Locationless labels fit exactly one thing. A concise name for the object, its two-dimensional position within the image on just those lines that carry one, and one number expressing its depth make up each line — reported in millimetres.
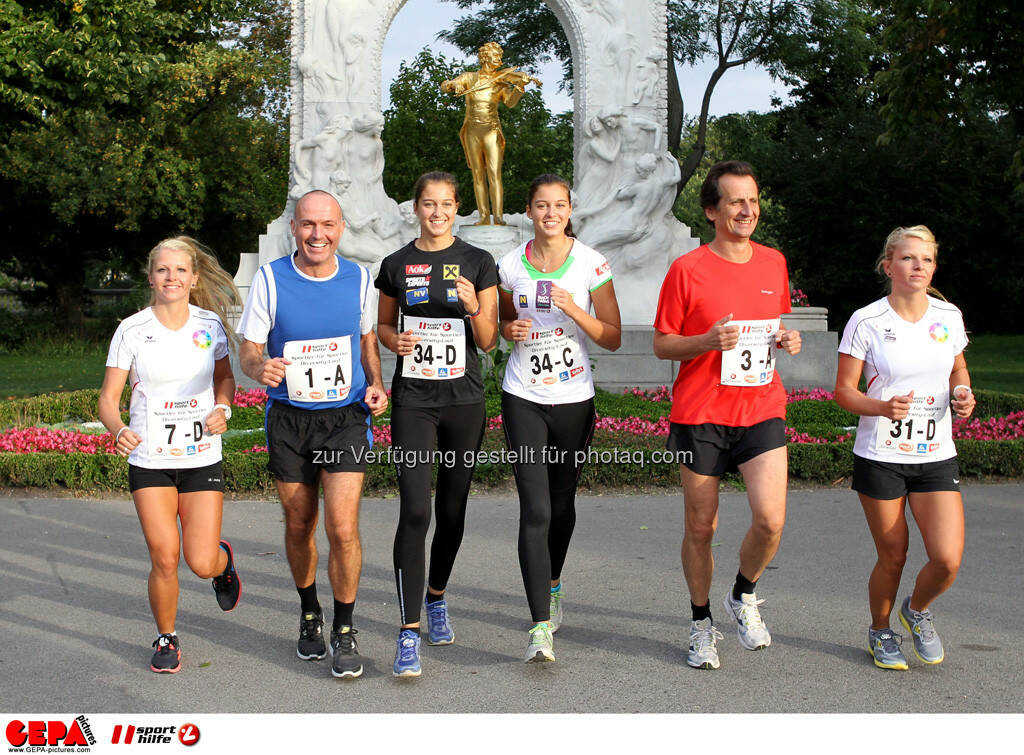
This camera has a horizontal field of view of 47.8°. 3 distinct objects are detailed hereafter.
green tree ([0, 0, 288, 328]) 19625
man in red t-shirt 4500
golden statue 15375
